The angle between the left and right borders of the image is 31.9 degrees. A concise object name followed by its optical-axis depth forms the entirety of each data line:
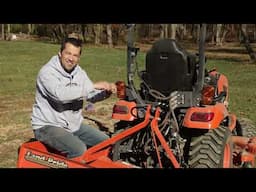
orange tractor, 4.06
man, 4.16
